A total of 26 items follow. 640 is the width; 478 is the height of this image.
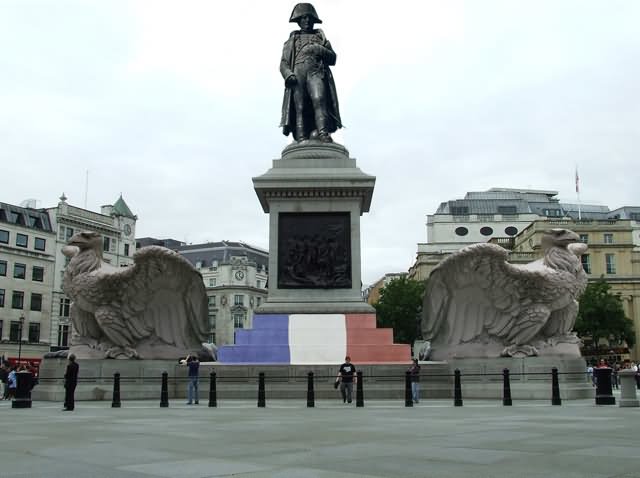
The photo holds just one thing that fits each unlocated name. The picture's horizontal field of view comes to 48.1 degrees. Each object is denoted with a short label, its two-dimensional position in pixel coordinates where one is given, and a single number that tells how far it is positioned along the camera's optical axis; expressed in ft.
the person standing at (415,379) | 66.28
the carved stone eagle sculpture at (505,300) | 73.82
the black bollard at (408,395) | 60.44
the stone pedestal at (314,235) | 83.10
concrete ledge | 71.20
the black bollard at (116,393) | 62.18
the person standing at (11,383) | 86.69
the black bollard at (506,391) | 61.60
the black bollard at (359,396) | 60.23
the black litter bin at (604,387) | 62.03
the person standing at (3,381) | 94.87
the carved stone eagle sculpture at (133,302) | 75.61
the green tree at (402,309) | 238.07
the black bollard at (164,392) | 62.28
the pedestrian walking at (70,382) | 58.90
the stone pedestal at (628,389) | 57.93
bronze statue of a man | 94.07
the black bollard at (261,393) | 60.69
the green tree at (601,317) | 214.07
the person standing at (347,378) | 65.72
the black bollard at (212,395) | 61.98
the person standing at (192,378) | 65.21
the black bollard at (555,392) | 61.98
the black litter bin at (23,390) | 63.77
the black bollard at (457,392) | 60.95
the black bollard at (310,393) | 61.47
